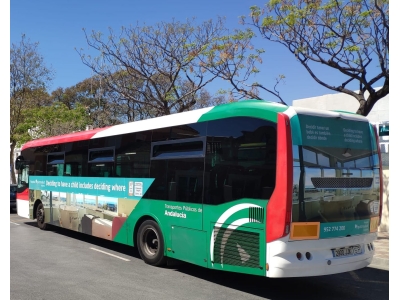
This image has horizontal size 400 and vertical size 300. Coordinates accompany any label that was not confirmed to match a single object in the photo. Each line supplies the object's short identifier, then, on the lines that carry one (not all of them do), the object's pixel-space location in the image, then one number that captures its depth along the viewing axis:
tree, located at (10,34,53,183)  28.03
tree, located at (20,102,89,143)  29.56
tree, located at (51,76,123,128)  31.57
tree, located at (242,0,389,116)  12.04
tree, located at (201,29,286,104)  15.56
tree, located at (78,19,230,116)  18.86
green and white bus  6.34
